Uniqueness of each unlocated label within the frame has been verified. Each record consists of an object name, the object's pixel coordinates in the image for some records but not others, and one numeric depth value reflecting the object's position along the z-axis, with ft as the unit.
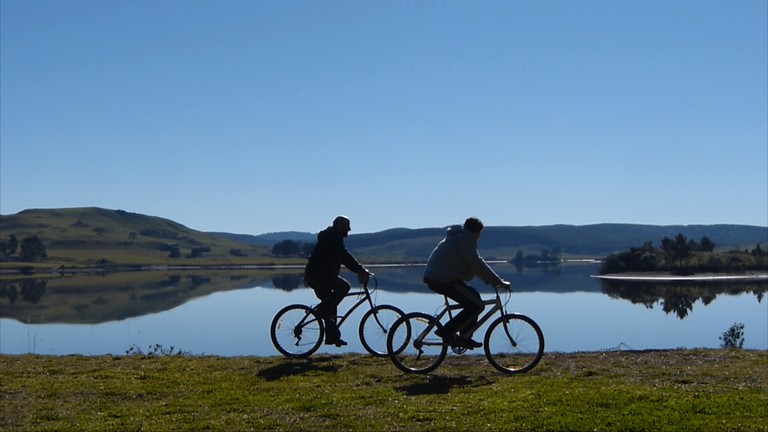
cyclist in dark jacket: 47.16
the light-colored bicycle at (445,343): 41.32
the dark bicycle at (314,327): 47.67
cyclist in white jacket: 40.29
